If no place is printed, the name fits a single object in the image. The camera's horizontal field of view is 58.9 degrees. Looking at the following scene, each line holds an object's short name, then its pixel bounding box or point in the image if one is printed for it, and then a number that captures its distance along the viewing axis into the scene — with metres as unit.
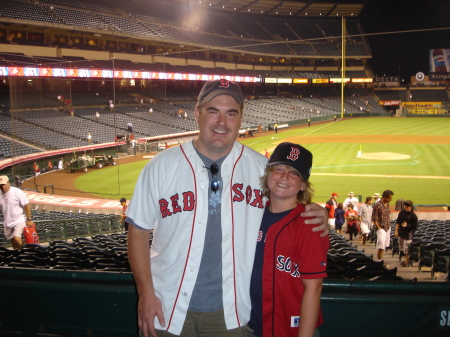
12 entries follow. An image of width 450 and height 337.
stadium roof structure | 69.56
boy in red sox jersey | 2.35
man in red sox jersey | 2.48
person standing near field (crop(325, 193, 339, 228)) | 13.31
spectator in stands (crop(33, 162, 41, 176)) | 21.53
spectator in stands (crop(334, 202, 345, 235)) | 12.84
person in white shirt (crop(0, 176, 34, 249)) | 7.14
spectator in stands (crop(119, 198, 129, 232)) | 11.66
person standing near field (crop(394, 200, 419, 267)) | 8.66
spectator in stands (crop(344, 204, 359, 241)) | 12.55
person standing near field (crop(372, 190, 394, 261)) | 9.35
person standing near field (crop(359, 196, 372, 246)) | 11.88
